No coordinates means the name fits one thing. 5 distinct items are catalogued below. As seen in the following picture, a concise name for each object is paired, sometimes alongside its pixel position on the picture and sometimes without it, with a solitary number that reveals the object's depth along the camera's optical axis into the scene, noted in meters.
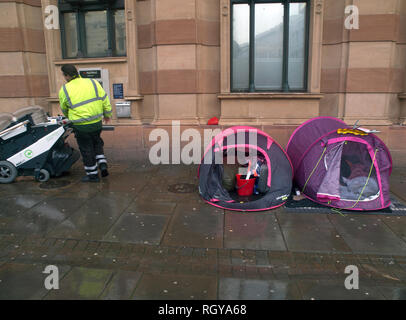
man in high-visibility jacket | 6.16
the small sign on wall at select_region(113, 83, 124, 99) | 8.38
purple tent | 5.36
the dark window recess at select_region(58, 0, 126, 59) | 8.37
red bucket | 5.83
